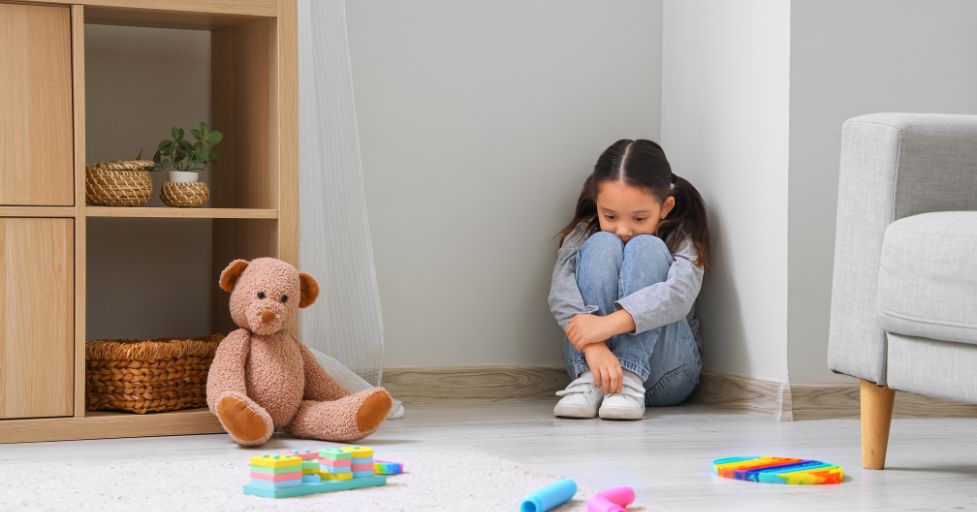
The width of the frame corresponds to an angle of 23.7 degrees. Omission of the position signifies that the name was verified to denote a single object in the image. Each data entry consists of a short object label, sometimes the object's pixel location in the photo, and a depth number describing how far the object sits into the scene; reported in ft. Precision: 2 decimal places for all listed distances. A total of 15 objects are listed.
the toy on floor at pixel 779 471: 12.94
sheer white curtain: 15.30
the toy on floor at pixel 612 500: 11.85
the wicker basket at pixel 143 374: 14.38
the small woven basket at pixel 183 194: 14.64
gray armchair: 12.86
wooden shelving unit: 14.13
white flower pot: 14.69
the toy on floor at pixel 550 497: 11.83
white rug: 12.14
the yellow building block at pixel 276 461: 12.30
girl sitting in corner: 15.84
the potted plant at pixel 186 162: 14.65
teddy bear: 14.14
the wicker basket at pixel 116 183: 14.48
